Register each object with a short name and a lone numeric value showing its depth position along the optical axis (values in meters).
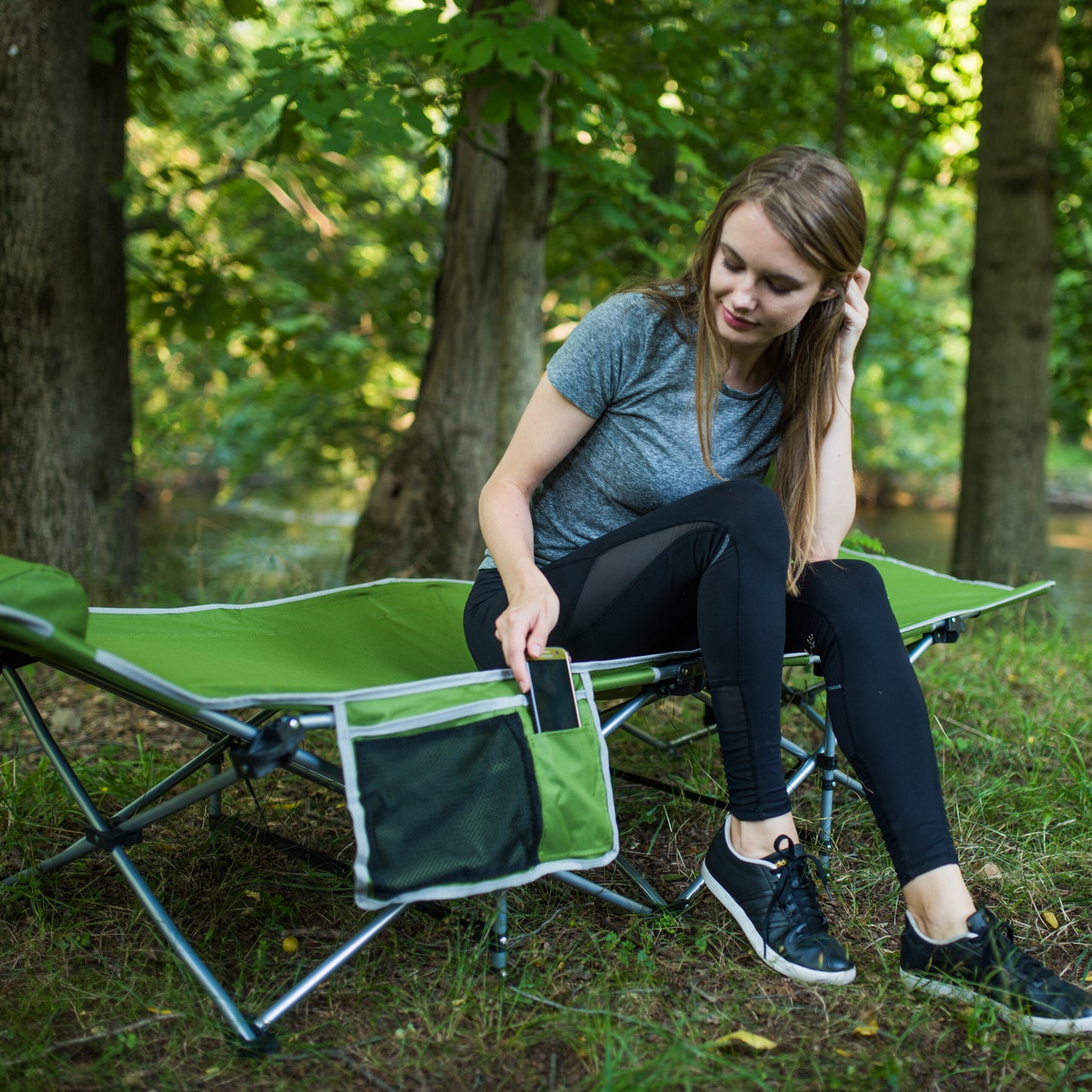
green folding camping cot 1.22
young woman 1.43
